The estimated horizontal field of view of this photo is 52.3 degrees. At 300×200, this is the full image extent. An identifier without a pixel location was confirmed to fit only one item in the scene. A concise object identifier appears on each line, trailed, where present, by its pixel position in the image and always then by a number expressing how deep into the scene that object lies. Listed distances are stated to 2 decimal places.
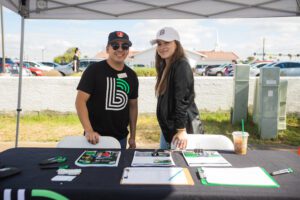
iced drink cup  2.13
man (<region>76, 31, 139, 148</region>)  2.56
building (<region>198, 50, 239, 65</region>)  60.33
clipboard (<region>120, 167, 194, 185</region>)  1.61
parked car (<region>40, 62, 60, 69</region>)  31.05
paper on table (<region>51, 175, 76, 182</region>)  1.65
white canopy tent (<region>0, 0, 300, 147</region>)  3.64
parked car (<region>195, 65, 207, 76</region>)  29.64
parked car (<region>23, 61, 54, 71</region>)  25.09
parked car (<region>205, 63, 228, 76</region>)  25.33
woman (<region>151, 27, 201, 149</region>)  2.35
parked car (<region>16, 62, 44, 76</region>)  21.02
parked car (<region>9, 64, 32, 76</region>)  18.67
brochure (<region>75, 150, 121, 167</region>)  1.91
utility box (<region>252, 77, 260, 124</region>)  6.39
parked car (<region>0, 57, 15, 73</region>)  19.81
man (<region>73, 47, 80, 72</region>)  12.97
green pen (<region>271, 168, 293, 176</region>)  1.76
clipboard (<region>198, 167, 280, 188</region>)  1.60
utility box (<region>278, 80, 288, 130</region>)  6.39
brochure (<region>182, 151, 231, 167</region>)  1.94
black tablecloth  1.49
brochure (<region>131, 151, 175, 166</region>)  1.93
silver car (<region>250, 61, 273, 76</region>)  19.12
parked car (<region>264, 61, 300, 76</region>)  15.60
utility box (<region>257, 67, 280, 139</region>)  5.93
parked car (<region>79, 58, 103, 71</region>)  24.30
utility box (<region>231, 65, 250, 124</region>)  6.55
